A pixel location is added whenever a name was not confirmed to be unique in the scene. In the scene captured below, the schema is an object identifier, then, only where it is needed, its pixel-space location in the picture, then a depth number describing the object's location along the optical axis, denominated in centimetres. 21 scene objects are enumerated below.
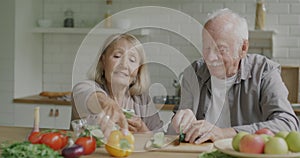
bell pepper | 238
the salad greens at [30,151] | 212
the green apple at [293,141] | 212
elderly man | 296
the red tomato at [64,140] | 245
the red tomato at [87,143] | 233
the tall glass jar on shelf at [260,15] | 480
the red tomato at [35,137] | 238
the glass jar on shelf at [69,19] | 523
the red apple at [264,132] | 228
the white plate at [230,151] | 210
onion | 222
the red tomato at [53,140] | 239
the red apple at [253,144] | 212
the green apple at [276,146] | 210
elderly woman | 273
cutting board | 251
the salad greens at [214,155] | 227
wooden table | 241
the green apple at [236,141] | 221
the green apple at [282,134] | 221
